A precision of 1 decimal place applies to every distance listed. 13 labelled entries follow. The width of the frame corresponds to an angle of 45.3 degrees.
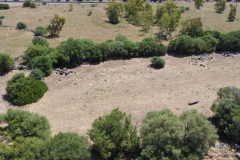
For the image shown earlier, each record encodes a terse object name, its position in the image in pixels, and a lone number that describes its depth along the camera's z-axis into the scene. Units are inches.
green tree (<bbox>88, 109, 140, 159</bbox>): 763.4
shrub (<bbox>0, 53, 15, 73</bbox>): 1255.3
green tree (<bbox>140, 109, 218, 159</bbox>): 728.3
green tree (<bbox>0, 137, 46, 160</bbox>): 708.0
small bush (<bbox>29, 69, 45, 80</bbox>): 1204.3
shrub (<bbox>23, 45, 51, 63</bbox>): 1341.0
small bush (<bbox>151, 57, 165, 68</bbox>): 1339.2
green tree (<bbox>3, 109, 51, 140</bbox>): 799.7
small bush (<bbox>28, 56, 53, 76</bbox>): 1246.1
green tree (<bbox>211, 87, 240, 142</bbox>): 865.5
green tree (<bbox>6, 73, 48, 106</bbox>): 1059.9
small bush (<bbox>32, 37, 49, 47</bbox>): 1498.5
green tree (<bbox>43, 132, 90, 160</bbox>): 698.8
